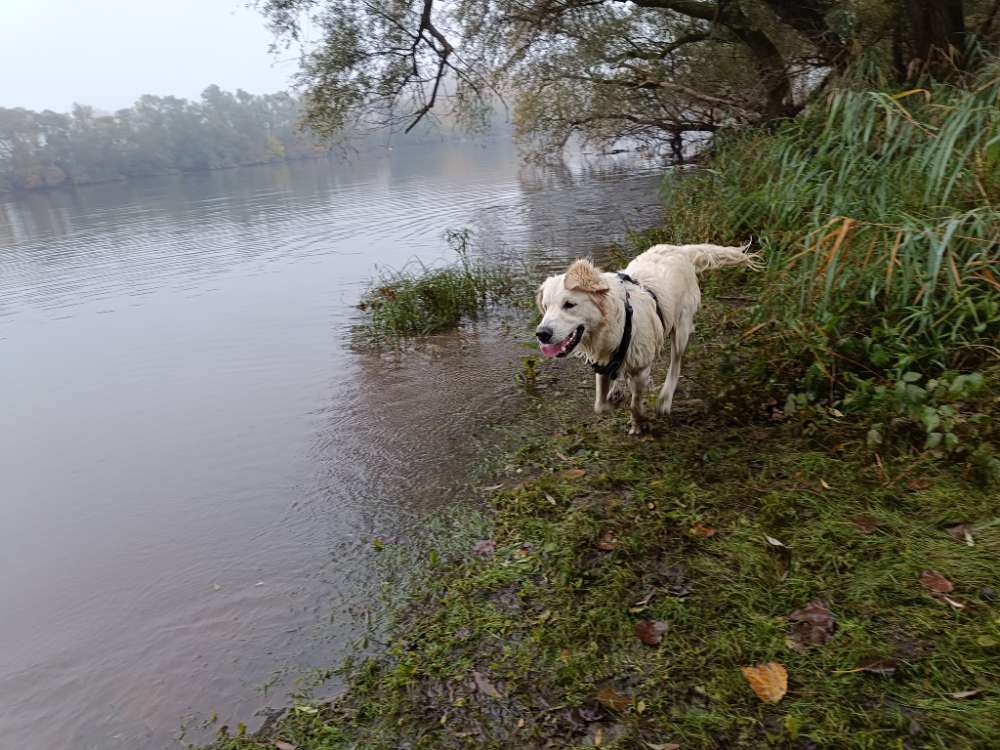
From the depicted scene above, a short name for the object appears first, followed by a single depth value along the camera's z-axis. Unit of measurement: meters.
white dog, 4.36
